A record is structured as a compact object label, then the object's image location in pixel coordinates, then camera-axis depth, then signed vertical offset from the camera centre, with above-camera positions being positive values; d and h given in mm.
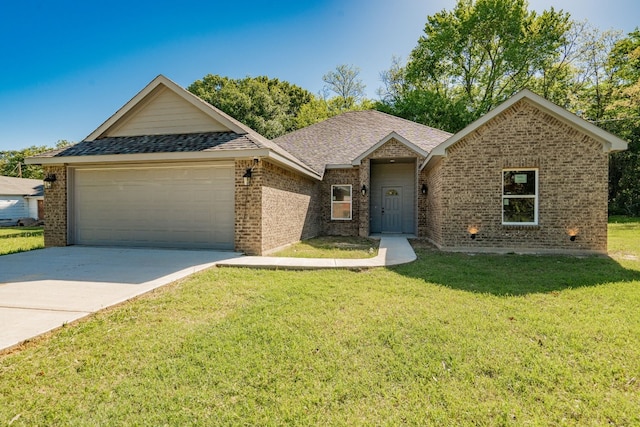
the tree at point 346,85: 35375 +13893
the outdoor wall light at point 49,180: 9773 +796
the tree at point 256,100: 31442 +11694
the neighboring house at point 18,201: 24109 +353
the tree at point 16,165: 45062 +5901
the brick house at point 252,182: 8797 +725
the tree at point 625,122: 23672 +6538
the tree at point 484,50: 26375 +14332
